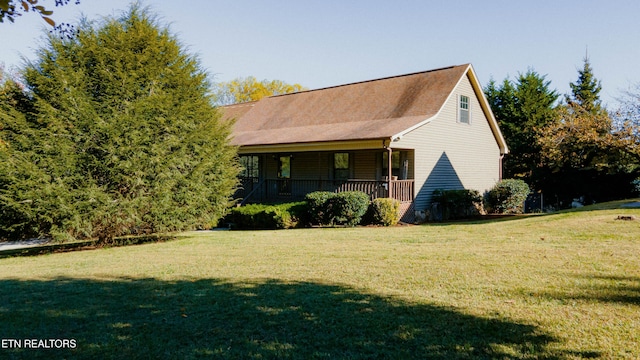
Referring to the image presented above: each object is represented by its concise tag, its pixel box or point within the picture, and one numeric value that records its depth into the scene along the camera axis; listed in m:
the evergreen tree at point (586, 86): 33.75
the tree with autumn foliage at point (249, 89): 55.88
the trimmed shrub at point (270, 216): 17.00
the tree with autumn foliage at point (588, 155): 22.19
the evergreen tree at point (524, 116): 30.22
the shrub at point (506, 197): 22.48
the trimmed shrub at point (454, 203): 20.48
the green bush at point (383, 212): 17.09
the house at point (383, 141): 19.39
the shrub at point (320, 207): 17.00
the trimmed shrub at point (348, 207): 16.59
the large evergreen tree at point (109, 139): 11.61
